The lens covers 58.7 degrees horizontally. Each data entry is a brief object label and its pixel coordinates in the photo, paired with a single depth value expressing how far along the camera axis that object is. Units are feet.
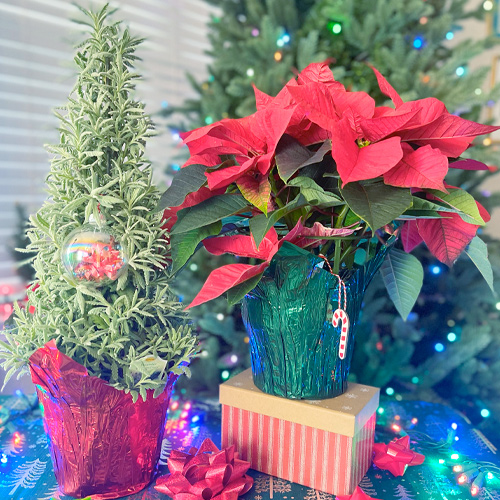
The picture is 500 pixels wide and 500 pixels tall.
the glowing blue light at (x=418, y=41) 3.60
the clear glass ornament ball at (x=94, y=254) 1.57
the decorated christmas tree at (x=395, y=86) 3.41
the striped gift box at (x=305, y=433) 1.77
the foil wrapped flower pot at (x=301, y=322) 1.74
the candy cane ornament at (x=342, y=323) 1.65
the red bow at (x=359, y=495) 1.64
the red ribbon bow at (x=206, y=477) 1.65
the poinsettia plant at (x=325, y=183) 1.43
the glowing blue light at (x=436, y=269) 3.63
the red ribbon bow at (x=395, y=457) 1.95
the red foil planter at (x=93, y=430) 1.62
